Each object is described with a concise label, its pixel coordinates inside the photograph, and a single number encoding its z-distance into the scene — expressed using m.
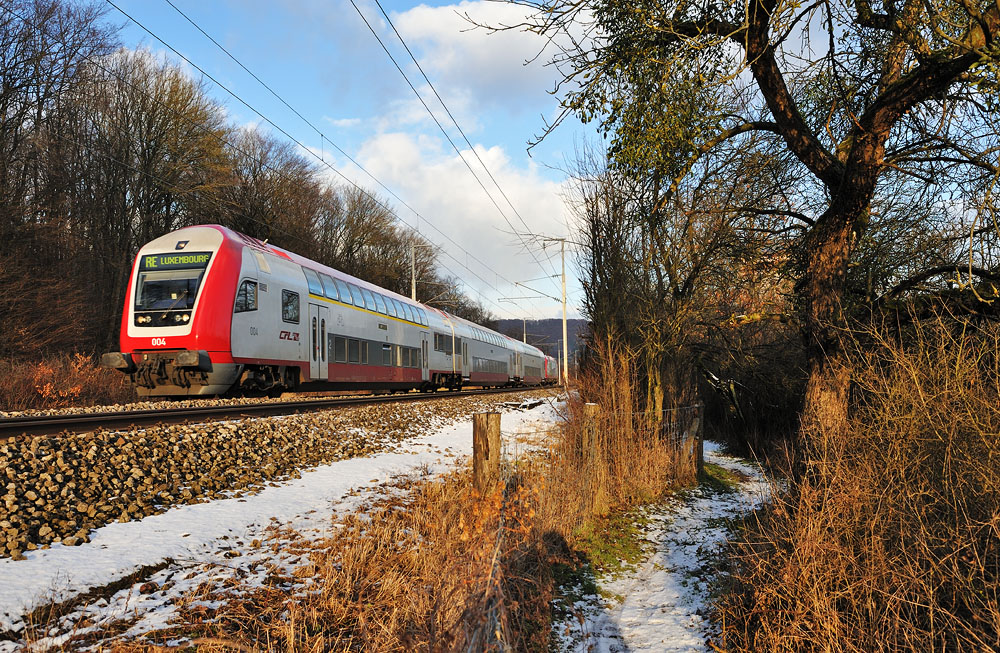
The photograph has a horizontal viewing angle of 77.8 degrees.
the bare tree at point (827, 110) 6.07
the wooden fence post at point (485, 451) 6.87
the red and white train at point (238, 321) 12.27
